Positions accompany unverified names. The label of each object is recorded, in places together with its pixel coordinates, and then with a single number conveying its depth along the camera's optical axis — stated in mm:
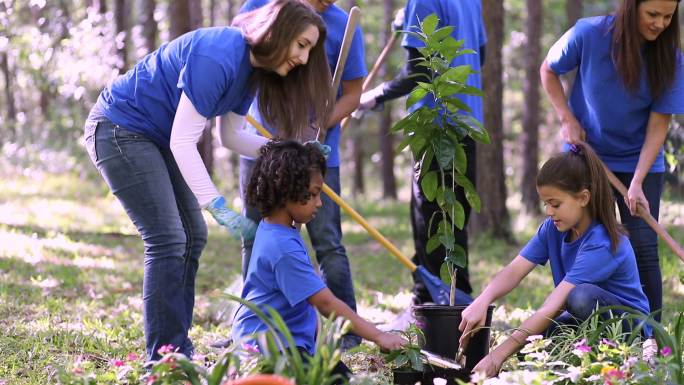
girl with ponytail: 6699
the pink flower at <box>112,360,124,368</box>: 5300
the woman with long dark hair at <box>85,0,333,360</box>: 6422
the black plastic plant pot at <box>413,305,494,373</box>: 6789
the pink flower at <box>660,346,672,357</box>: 5470
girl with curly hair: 6055
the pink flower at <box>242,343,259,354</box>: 5470
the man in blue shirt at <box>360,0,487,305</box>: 8773
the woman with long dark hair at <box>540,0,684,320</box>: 7660
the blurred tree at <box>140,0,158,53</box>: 22891
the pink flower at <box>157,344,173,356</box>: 5235
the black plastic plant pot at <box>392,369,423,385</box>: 6406
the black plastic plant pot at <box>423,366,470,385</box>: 6320
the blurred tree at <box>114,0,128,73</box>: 21156
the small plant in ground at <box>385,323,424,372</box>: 6281
